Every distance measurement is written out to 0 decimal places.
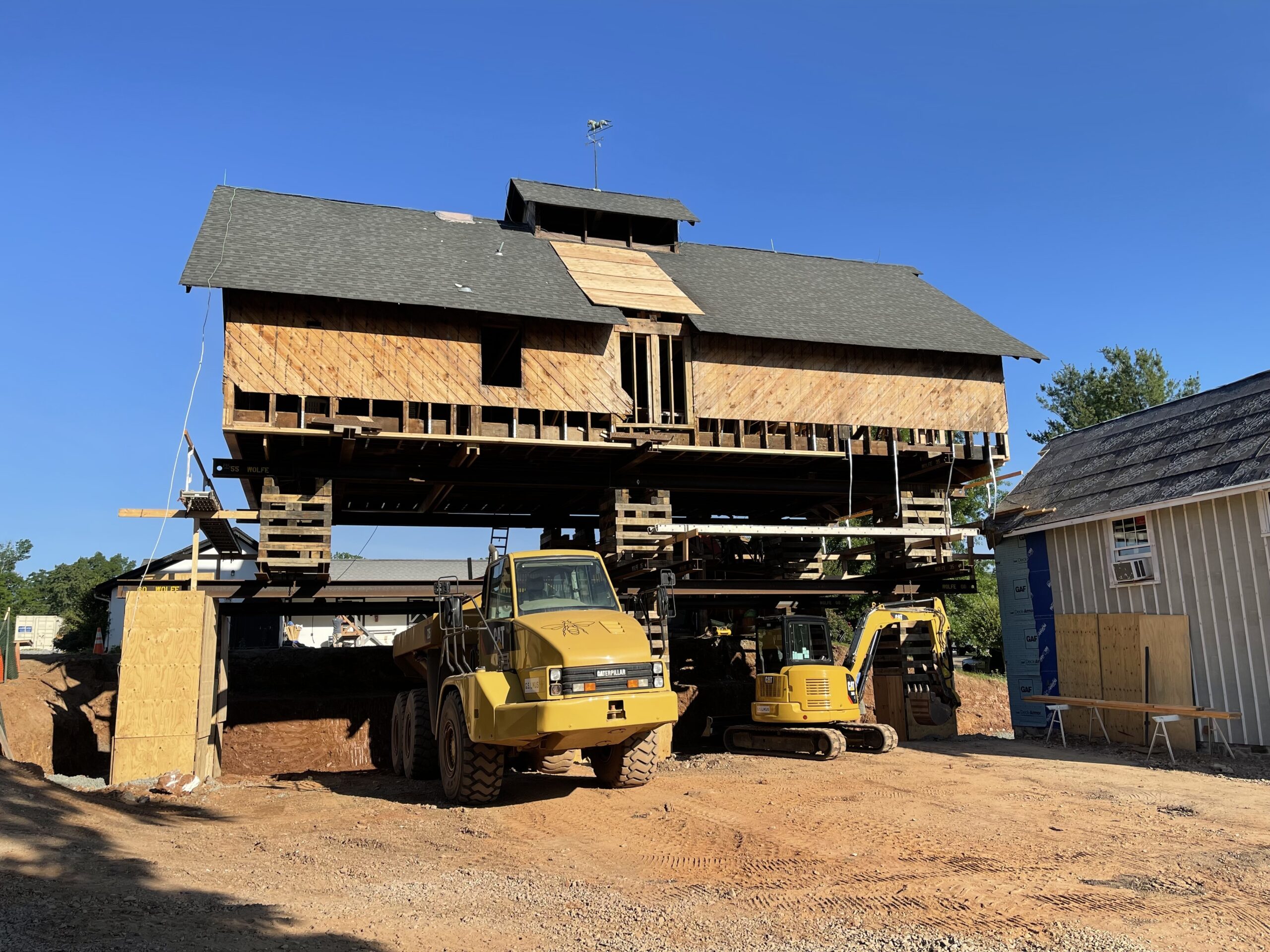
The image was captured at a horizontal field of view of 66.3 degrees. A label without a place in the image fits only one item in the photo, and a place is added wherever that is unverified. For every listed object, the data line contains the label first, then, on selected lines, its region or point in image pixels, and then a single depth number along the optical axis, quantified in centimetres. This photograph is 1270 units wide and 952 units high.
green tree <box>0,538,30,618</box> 7006
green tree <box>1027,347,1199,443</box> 5472
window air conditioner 2056
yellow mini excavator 1877
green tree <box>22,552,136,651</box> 8988
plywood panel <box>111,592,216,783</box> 1678
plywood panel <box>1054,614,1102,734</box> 2183
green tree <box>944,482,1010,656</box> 4512
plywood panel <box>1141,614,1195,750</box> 1939
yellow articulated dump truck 1193
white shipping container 6249
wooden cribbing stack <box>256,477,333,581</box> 1886
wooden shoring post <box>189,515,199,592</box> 1833
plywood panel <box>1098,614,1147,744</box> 2056
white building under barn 4128
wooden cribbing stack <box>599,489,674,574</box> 2148
